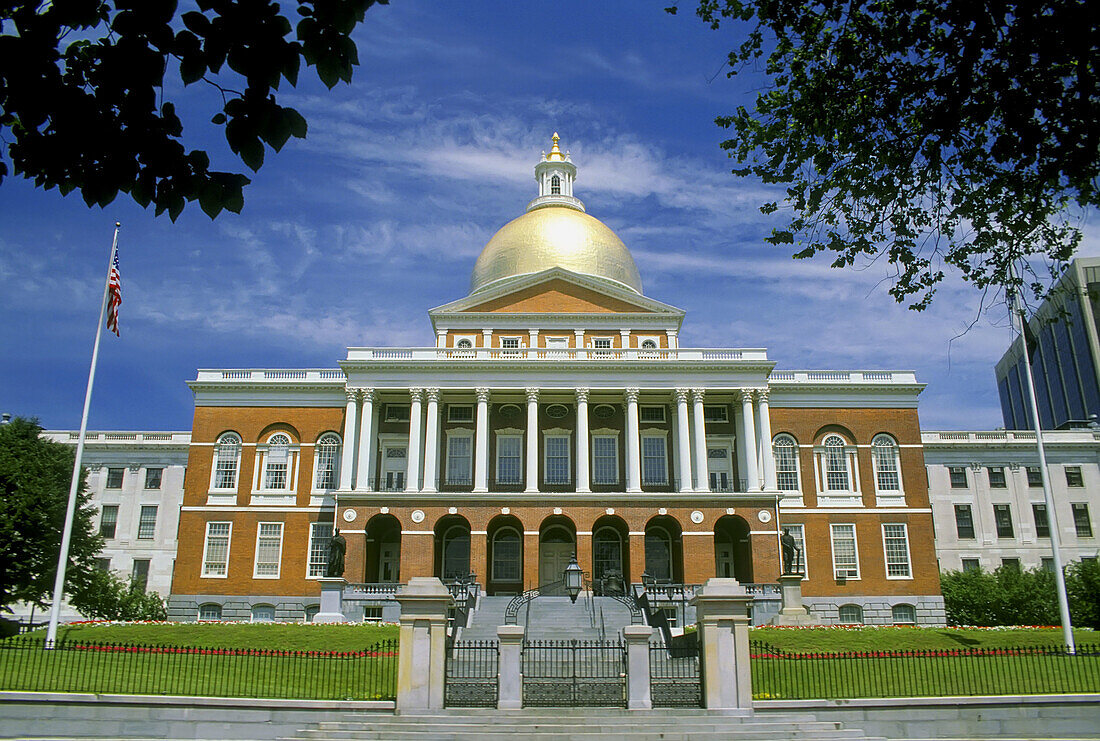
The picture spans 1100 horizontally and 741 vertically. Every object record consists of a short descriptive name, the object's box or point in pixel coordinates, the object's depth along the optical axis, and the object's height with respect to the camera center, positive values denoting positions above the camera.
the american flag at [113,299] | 34.75 +11.14
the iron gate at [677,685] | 19.48 -1.48
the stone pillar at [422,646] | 18.91 -0.67
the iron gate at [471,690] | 19.30 -1.56
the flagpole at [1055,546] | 31.77 +2.34
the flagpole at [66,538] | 30.55 +2.41
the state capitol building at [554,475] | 49.16 +7.24
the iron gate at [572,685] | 19.39 -1.48
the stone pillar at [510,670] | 18.95 -1.14
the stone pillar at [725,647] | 19.05 -0.70
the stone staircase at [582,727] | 17.55 -2.11
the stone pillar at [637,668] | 19.06 -1.11
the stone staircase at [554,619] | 33.59 -0.28
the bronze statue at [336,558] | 44.41 +2.45
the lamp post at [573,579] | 38.05 +1.27
